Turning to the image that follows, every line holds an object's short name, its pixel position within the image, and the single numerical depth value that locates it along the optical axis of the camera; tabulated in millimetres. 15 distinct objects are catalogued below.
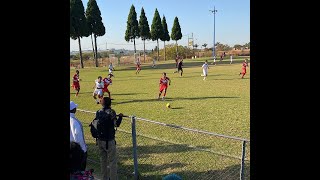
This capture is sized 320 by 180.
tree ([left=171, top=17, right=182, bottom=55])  81500
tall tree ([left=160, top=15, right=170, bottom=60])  77562
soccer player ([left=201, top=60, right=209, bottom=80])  29200
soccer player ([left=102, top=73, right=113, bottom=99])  18062
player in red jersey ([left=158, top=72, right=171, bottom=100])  18359
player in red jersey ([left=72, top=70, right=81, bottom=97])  20406
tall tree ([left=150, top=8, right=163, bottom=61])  74750
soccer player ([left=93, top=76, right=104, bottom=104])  17703
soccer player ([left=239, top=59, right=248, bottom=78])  28594
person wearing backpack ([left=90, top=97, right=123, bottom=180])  6227
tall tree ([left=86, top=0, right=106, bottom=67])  59688
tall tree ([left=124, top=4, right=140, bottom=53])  69375
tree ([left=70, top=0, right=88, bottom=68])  54478
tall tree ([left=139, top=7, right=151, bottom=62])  71625
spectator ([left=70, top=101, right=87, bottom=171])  4714
